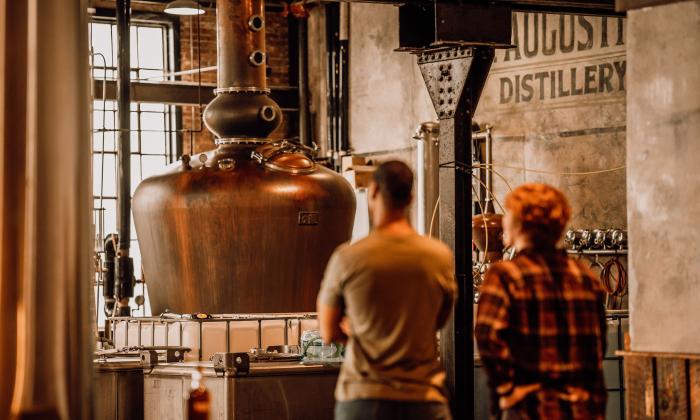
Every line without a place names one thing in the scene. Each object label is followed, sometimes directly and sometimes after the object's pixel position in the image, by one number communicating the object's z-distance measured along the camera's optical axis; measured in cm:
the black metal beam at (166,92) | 1477
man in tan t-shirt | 398
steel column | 800
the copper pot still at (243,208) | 1100
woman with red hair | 402
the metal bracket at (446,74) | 814
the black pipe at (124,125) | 1320
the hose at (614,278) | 1167
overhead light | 1297
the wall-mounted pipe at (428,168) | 1273
